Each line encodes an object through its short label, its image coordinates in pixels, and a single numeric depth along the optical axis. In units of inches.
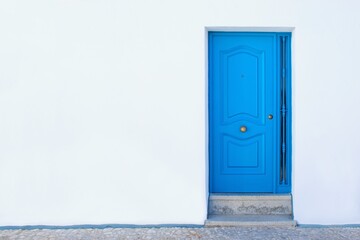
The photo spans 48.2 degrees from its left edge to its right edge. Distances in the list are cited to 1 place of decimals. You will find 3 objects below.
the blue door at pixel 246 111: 185.6
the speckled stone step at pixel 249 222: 178.2
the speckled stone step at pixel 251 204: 185.8
